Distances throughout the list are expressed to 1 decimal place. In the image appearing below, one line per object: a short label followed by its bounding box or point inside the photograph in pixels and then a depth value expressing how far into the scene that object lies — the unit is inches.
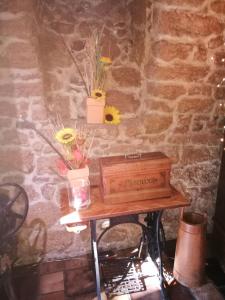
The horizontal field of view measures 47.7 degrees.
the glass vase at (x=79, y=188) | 63.7
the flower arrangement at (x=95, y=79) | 79.6
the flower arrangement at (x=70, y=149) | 61.1
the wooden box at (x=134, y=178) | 65.5
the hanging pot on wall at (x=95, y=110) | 79.3
